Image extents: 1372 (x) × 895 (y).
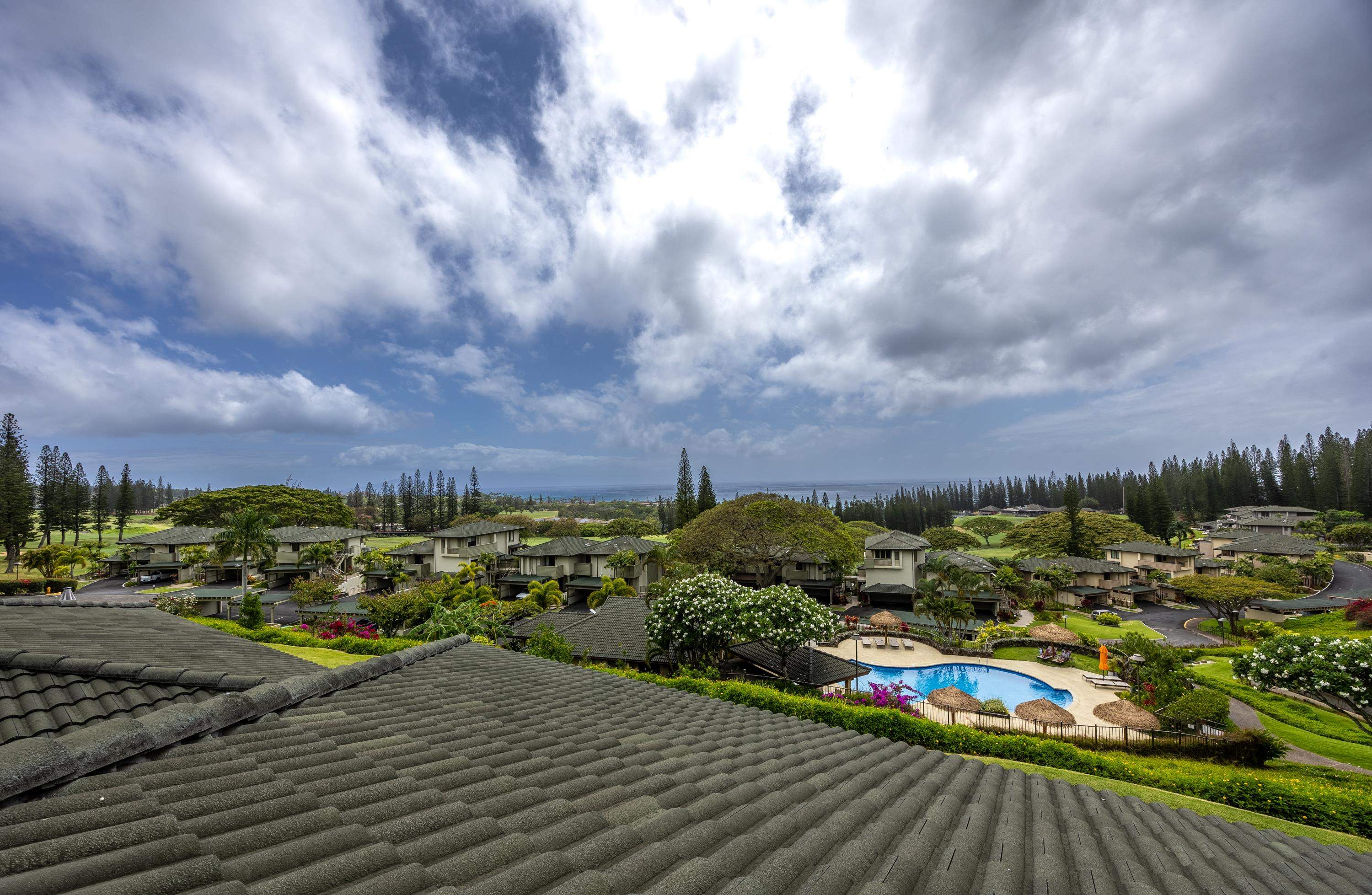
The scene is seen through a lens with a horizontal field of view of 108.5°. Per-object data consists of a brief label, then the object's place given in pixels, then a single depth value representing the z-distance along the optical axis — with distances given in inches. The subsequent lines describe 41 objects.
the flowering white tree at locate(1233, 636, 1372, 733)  533.0
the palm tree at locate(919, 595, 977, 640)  1291.8
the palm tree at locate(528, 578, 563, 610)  1537.9
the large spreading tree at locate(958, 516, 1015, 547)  3745.1
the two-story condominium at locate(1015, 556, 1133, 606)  1843.0
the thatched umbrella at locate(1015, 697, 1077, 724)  737.6
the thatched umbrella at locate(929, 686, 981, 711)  793.6
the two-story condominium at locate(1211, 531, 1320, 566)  1980.8
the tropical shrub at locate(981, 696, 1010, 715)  807.6
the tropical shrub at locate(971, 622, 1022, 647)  1301.7
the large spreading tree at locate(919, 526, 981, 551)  2898.6
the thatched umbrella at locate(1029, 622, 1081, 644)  1190.9
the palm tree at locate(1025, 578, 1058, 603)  1683.1
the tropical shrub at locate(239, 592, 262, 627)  947.3
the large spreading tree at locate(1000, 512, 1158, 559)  2265.0
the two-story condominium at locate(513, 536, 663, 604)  1798.7
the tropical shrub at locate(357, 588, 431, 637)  1098.1
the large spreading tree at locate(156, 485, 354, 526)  2645.2
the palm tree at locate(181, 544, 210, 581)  1883.6
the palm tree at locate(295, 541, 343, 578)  1907.0
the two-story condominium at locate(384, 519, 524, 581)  1860.2
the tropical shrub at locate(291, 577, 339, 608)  1385.3
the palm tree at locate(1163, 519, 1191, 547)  2598.9
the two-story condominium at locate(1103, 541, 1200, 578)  2044.8
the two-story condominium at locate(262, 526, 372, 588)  1988.2
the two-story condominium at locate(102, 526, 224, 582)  1934.1
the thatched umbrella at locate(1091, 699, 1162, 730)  723.4
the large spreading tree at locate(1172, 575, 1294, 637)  1337.4
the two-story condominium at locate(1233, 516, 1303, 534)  2807.6
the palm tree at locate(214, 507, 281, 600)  1380.4
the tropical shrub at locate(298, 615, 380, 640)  1003.5
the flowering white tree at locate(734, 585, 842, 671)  772.6
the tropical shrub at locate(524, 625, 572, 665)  757.9
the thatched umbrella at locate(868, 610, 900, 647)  1354.6
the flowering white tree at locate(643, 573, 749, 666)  787.4
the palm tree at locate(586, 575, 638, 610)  1576.0
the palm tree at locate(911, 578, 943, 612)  1369.3
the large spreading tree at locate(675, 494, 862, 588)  1641.2
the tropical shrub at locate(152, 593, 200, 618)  1181.1
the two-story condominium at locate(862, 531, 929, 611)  1749.5
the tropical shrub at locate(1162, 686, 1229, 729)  703.1
